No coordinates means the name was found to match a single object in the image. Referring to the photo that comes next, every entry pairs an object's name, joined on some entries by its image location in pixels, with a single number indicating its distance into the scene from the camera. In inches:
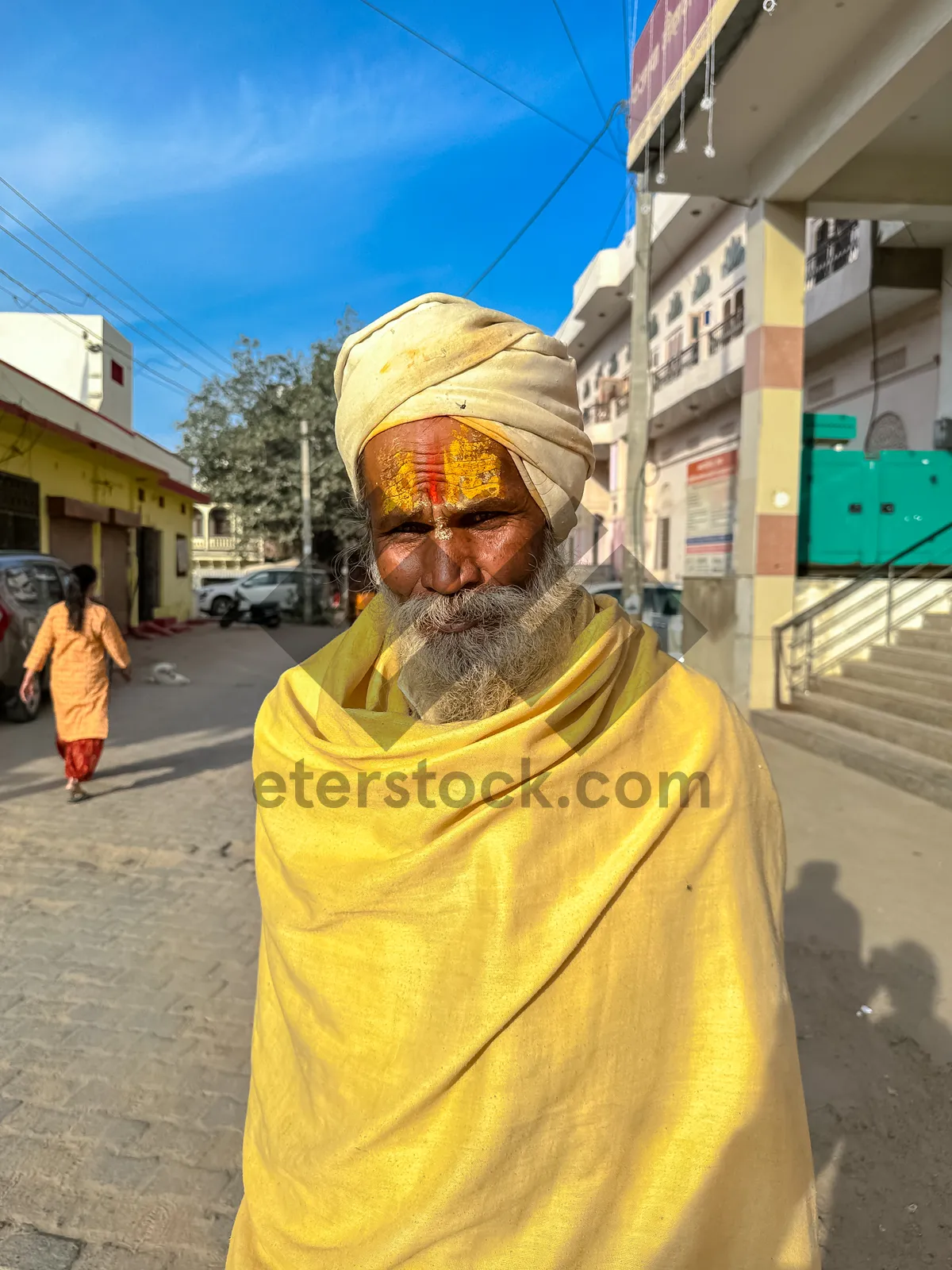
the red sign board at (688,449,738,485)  370.3
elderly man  40.6
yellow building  498.0
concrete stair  238.4
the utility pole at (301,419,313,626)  975.0
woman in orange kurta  231.8
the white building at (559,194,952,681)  418.9
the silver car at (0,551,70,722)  334.6
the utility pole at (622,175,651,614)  436.1
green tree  1027.9
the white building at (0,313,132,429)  743.7
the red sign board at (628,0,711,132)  279.7
